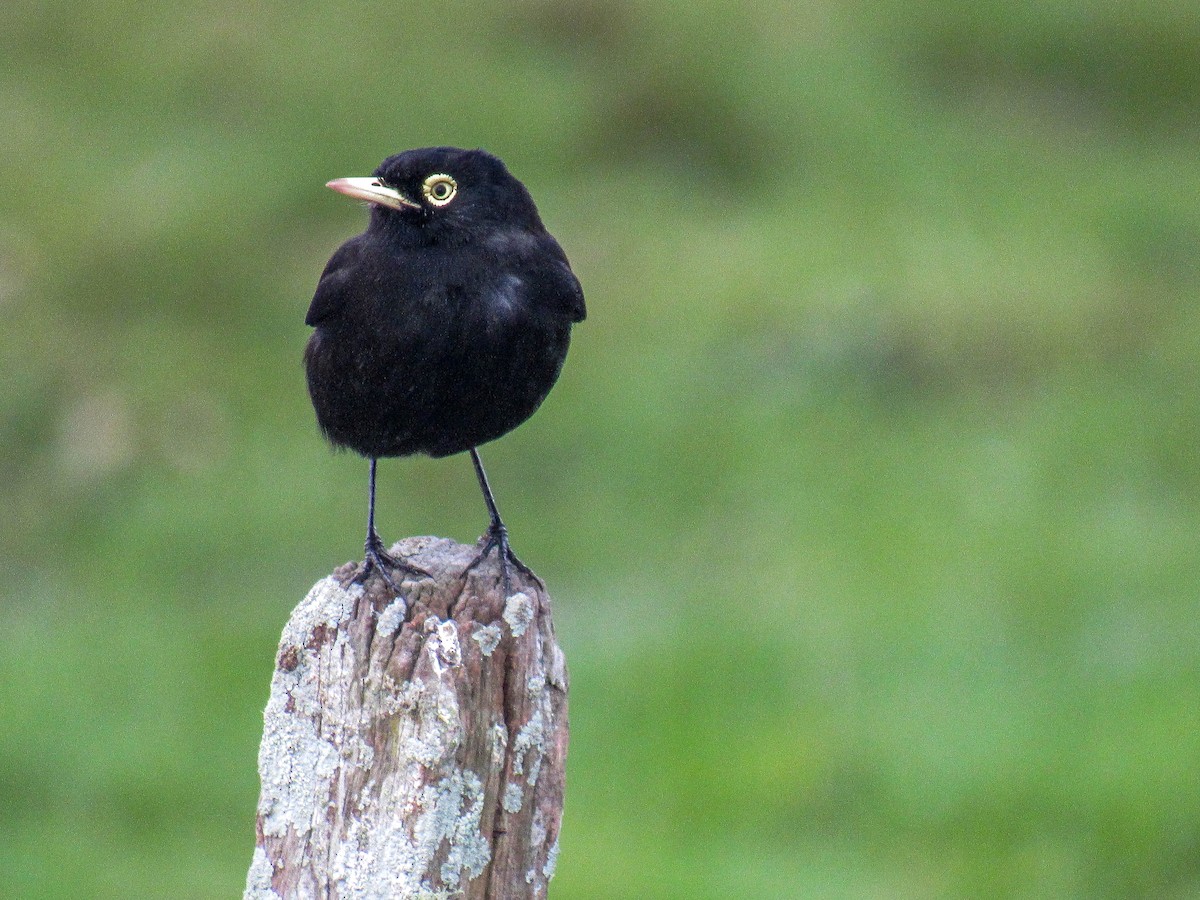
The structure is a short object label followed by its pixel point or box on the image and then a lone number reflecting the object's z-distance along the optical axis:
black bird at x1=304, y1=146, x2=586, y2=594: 10.33
